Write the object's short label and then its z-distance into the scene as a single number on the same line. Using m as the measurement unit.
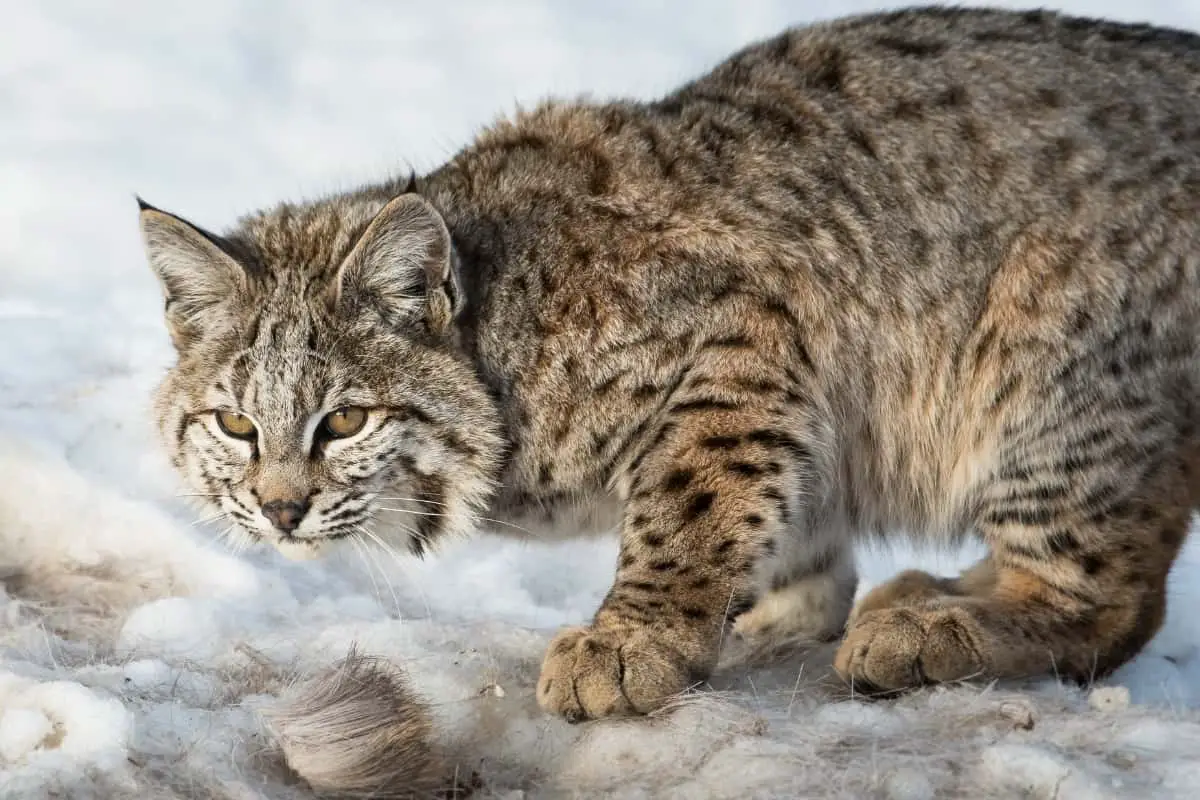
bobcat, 7.15
